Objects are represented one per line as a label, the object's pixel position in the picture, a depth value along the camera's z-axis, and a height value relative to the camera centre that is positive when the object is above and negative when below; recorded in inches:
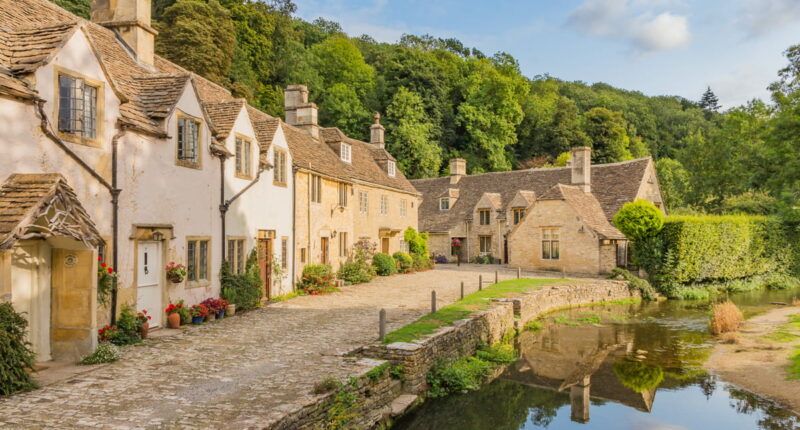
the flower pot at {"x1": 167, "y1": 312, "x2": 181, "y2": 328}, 551.8 -84.4
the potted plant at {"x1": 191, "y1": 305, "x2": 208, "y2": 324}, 581.6 -82.4
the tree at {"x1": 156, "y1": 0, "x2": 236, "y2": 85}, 1763.0 +679.4
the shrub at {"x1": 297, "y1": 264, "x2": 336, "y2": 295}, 885.2 -74.5
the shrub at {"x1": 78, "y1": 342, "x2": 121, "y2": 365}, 406.9 -89.3
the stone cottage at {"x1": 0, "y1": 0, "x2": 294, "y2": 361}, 390.3 +63.2
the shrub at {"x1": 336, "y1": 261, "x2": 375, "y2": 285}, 1061.1 -74.0
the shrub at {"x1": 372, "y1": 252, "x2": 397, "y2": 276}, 1226.6 -65.7
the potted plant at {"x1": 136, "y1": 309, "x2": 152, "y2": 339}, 498.3 -80.0
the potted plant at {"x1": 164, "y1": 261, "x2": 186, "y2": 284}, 556.1 -36.8
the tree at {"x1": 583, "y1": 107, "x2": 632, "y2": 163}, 2544.3 +465.9
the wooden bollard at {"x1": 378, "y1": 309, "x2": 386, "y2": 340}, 496.1 -84.6
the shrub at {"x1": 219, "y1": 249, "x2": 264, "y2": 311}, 660.7 -61.6
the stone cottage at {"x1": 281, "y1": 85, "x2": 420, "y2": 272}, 934.4 +96.9
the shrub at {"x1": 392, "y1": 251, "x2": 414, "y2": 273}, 1323.8 -65.3
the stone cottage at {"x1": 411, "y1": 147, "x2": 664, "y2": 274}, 1347.2 +64.2
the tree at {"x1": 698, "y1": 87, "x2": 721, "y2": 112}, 4190.5 +1025.5
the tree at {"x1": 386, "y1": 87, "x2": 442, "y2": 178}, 2090.3 +382.1
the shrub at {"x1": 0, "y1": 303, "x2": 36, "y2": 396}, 323.9 -71.4
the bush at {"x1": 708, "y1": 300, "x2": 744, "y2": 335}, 802.2 -137.4
